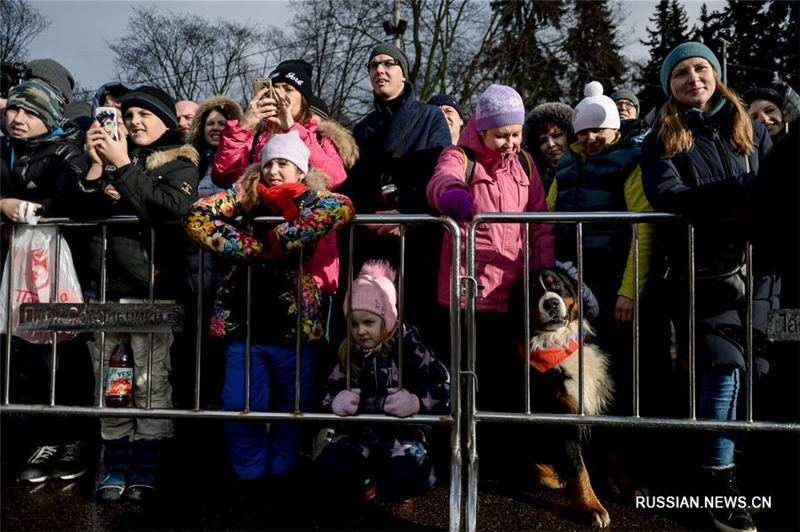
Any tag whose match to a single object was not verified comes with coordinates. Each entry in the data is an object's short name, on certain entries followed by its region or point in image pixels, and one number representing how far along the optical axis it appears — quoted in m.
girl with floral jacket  3.41
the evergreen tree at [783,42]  21.02
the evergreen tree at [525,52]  22.60
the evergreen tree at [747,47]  26.28
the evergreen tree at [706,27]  28.92
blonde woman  3.36
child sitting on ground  3.56
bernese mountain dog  3.48
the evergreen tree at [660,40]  29.51
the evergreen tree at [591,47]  23.41
